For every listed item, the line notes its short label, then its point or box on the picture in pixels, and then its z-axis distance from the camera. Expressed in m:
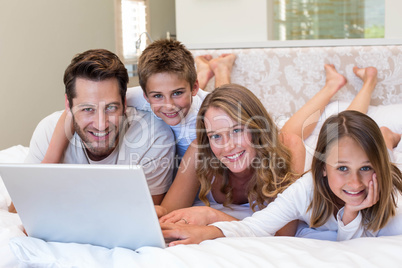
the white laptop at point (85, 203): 1.12
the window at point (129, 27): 5.03
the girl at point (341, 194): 1.36
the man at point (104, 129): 1.86
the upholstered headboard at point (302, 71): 2.81
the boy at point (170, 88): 1.97
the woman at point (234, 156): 1.72
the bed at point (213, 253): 1.11
